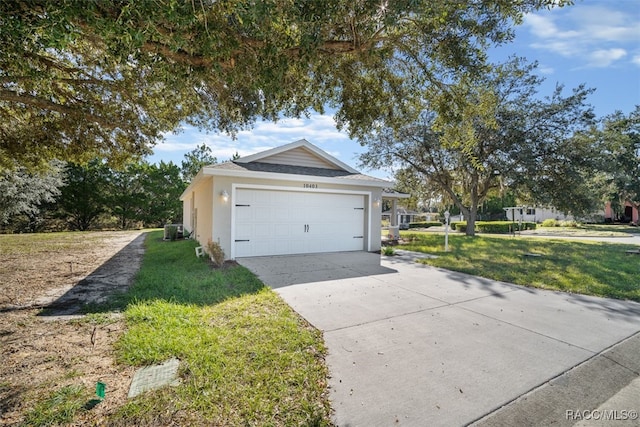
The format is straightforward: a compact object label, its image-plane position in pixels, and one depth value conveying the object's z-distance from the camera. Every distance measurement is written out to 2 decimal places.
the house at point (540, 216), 38.36
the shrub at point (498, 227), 26.36
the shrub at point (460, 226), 26.64
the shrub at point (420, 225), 34.50
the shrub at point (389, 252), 9.95
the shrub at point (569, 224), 30.03
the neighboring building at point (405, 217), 38.00
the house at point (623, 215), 34.83
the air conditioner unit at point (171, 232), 15.30
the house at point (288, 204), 8.57
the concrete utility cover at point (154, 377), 2.63
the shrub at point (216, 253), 8.02
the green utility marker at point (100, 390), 2.41
